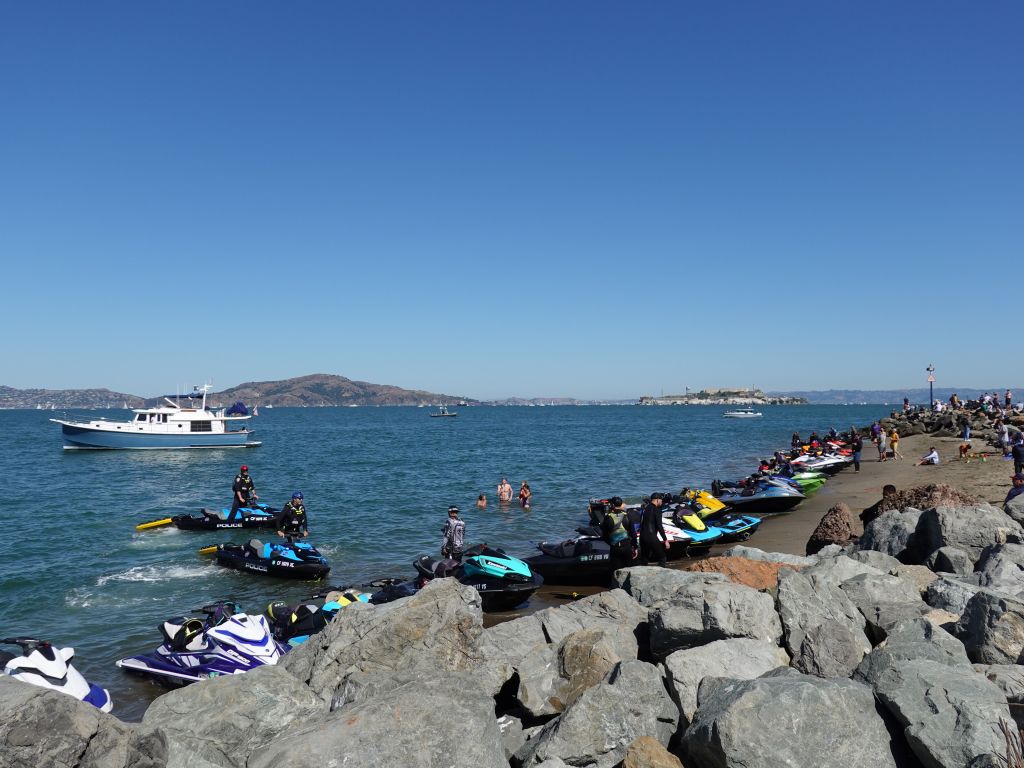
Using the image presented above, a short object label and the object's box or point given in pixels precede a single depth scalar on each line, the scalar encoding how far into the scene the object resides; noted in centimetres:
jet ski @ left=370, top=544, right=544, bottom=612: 1224
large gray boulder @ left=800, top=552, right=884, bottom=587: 910
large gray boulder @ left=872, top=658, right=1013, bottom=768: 484
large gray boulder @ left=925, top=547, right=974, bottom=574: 1022
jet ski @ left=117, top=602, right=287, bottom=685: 927
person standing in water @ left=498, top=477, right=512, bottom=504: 2615
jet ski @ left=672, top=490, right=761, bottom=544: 1767
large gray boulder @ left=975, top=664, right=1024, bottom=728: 528
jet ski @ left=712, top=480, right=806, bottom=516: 2275
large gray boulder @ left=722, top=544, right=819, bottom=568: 1151
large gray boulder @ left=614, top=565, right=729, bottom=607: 957
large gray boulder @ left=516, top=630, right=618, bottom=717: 681
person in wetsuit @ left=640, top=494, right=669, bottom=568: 1413
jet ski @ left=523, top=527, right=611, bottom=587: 1401
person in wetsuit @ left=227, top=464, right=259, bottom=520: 2162
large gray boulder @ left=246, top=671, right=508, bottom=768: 479
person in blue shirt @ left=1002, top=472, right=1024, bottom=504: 1552
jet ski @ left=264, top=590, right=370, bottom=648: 1072
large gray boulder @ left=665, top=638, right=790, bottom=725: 628
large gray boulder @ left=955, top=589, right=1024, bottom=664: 641
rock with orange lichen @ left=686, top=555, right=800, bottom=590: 949
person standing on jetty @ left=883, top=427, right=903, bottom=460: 3662
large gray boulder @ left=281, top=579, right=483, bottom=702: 705
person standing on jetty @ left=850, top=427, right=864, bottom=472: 3306
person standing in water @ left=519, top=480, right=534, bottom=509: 2561
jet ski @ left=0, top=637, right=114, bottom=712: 777
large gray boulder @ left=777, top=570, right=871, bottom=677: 677
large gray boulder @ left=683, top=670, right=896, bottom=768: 496
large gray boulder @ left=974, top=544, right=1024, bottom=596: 848
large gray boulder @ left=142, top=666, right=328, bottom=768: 588
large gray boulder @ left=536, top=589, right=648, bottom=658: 843
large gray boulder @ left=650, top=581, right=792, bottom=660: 713
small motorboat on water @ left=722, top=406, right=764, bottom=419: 13950
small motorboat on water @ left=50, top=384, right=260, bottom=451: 5334
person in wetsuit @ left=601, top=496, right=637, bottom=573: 1388
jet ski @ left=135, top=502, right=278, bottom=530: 2147
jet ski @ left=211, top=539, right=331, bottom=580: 1527
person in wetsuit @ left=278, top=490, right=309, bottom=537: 1809
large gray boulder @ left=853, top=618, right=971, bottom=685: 595
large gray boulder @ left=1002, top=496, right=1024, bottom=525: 1280
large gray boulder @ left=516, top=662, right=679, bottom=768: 565
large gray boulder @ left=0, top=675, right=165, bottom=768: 436
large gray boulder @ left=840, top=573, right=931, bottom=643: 764
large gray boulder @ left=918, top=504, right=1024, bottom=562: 1102
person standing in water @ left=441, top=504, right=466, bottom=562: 1417
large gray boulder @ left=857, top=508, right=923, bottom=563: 1202
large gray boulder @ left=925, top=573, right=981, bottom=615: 800
